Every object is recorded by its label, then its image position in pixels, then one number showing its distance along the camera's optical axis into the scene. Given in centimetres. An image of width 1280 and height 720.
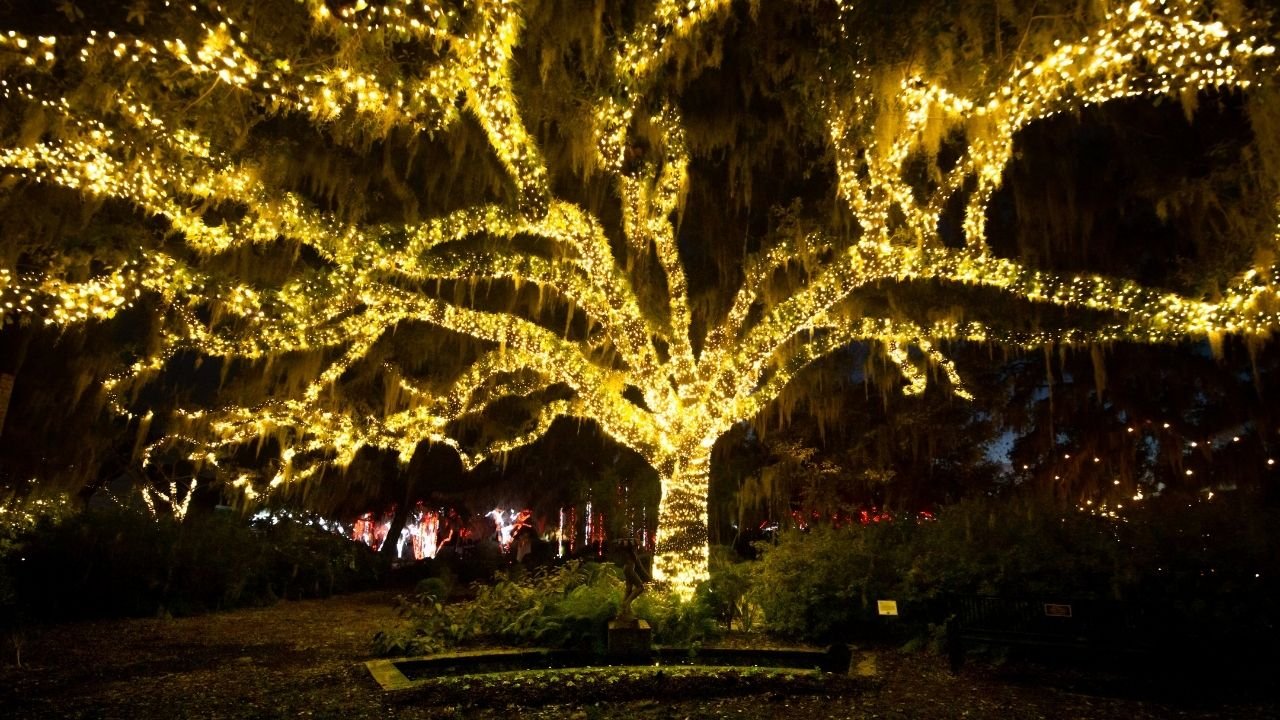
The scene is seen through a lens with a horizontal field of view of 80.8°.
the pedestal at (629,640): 636
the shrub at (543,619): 688
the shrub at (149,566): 1059
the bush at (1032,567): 573
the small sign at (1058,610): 588
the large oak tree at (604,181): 631
